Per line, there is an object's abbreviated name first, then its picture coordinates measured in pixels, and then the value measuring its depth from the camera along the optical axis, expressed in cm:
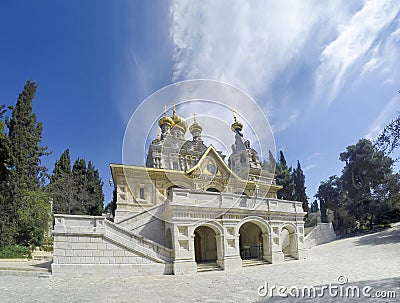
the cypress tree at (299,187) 4059
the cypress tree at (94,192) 3331
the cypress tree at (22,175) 2048
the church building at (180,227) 1211
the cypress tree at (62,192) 2855
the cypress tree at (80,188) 3017
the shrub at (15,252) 1680
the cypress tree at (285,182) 4016
